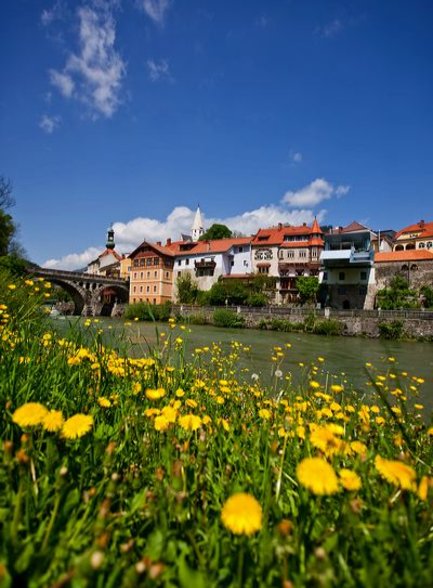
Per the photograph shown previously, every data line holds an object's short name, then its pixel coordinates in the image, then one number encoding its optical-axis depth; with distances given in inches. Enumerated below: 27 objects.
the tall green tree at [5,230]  1530.5
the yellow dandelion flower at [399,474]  45.6
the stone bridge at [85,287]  2551.7
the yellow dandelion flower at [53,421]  54.9
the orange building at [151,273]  2664.9
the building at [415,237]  2513.5
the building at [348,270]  1977.1
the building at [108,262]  3922.2
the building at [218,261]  2503.7
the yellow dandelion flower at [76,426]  55.1
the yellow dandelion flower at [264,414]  92.0
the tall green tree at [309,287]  2101.4
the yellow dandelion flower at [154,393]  83.8
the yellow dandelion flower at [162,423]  68.7
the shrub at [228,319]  1649.9
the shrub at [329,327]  1378.0
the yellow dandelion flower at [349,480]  47.9
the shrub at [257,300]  2087.8
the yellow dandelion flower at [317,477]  40.3
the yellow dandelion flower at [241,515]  35.2
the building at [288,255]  2251.5
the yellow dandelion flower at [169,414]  69.7
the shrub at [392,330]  1298.0
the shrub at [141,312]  1700.3
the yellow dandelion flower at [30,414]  50.9
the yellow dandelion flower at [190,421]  71.2
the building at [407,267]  1929.1
